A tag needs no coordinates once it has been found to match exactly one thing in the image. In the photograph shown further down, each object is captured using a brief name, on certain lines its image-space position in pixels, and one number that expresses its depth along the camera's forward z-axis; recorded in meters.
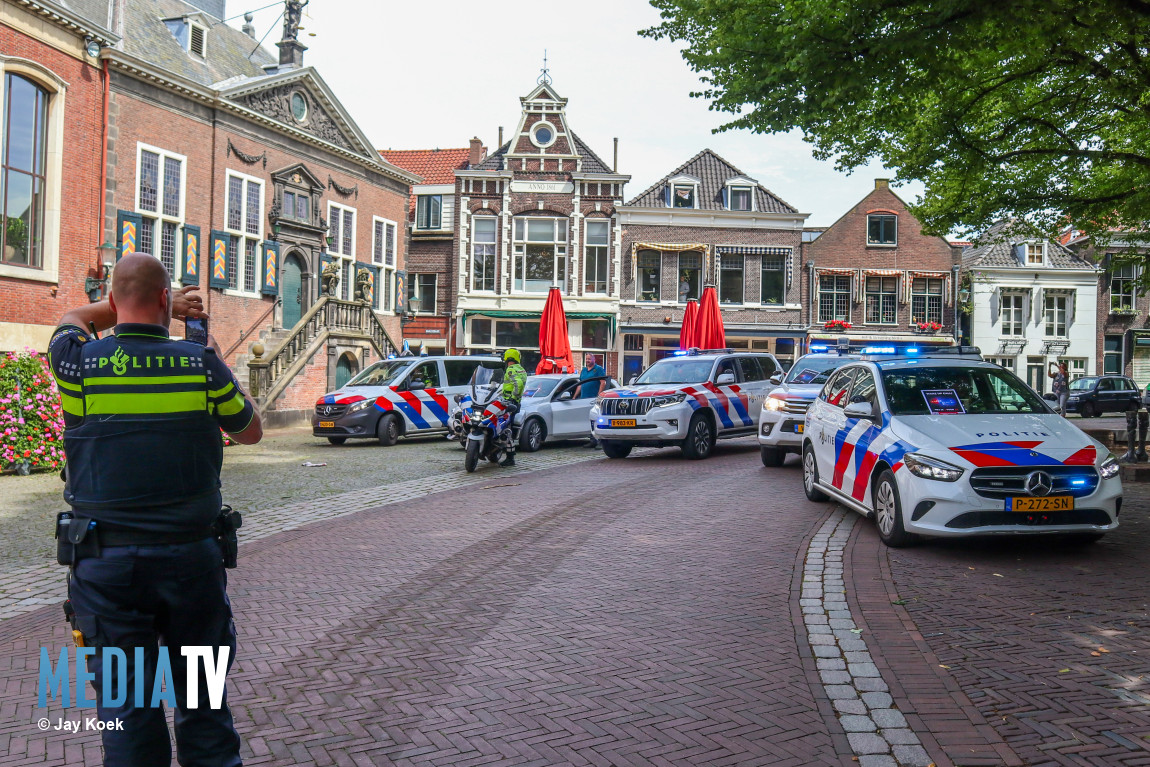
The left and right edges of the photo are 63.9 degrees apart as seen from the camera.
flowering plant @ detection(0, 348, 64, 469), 12.23
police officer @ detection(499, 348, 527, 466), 14.03
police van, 17.16
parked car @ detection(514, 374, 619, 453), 16.48
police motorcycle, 13.34
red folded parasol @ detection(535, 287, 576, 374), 23.61
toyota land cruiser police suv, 14.59
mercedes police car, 7.09
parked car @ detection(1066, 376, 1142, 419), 34.72
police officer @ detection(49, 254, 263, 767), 2.79
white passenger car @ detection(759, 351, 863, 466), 13.07
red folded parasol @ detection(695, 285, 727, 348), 24.41
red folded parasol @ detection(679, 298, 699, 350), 25.48
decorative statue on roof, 29.48
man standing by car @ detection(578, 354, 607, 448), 17.75
